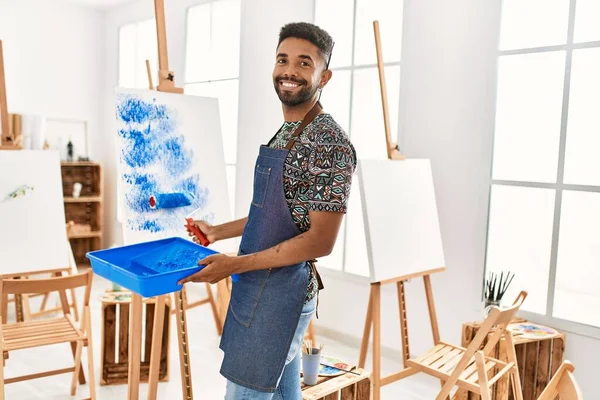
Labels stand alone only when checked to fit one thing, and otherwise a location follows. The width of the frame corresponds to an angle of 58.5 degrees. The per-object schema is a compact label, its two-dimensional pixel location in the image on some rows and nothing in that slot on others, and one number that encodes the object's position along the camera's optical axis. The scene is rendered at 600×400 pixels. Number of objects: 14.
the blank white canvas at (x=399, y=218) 2.74
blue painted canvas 2.41
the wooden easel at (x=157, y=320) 2.20
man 1.47
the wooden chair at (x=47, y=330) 2.53
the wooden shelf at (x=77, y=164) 5.94
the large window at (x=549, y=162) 2.83
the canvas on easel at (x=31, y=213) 2.93
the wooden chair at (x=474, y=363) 2.15
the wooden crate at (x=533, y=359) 2.70
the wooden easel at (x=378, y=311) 2.68
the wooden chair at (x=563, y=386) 1.32
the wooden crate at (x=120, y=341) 3.15
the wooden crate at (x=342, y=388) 2.10
